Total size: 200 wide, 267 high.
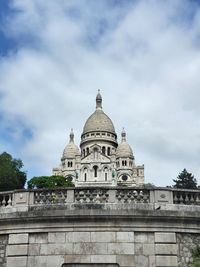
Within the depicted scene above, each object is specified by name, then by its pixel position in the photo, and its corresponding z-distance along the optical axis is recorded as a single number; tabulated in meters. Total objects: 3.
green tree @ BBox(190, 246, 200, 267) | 7.93
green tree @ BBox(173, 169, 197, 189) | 48.94
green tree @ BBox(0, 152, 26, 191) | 38.53
